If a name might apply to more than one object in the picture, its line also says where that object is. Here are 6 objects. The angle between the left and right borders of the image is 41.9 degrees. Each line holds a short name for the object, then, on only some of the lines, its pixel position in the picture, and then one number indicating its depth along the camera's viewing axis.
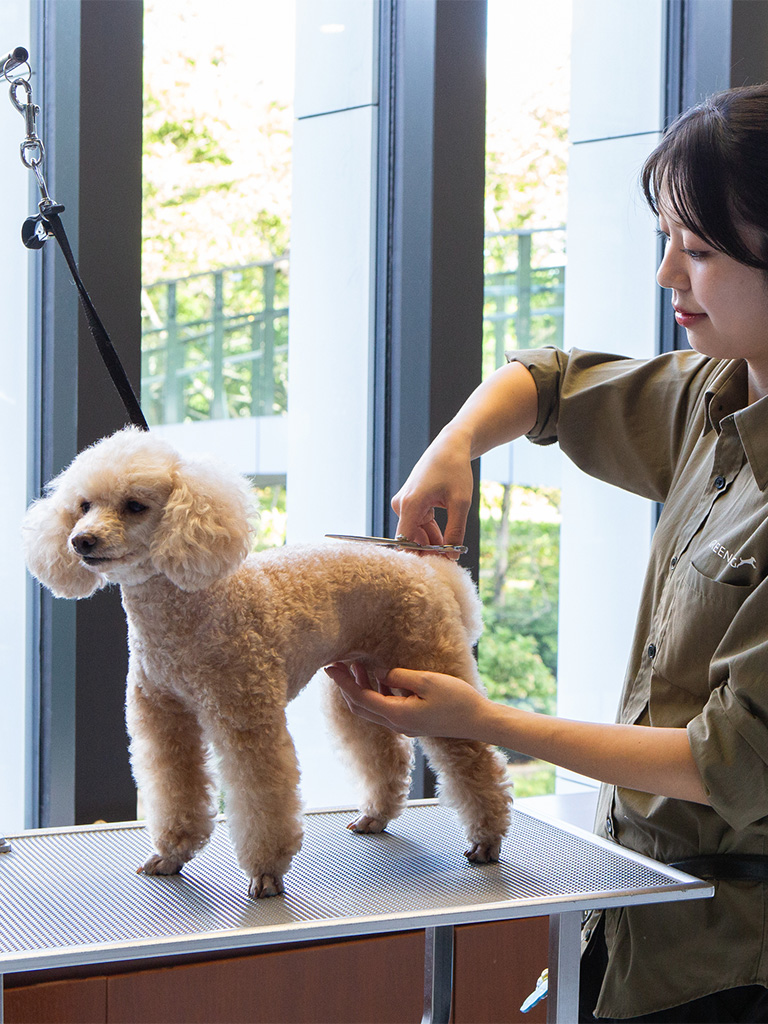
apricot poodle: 1.03
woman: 0.95
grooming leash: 1.09
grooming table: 0.97
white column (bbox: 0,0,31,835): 1.63
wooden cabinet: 1.32
